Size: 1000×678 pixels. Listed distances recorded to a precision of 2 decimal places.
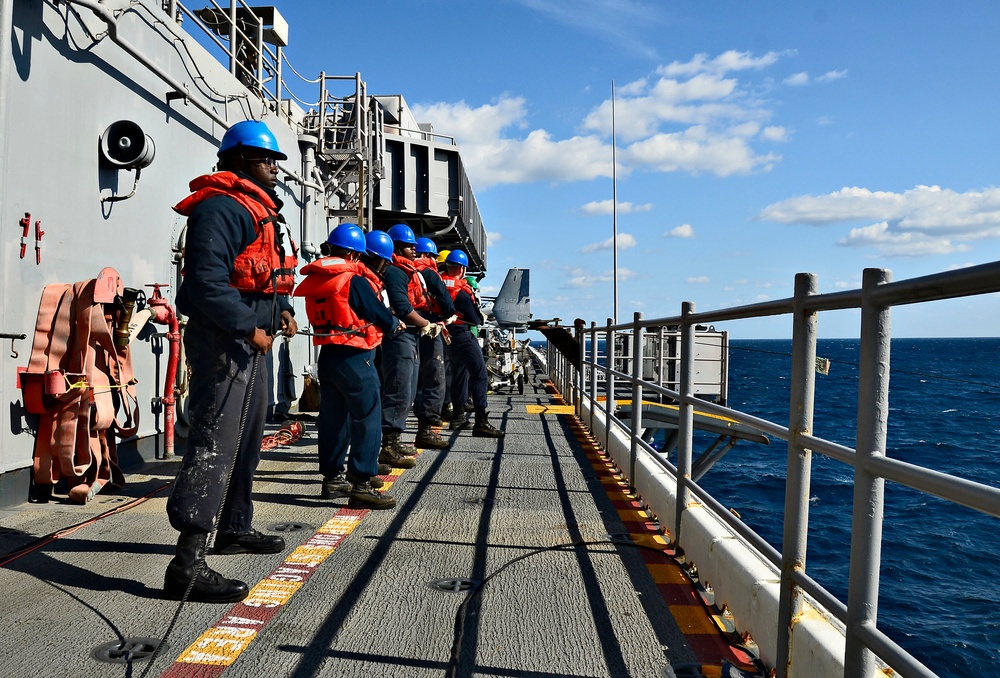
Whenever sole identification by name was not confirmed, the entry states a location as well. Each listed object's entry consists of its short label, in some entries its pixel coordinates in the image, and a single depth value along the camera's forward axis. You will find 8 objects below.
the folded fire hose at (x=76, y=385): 4.94
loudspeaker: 5.98
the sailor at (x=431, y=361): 7.82
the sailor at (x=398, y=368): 6.26
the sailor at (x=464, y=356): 8.76
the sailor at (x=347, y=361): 5.08
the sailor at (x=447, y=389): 9.70
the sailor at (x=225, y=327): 3.31
